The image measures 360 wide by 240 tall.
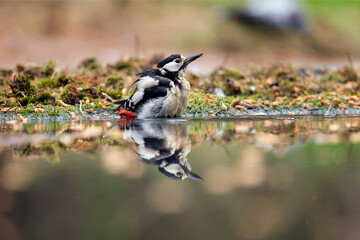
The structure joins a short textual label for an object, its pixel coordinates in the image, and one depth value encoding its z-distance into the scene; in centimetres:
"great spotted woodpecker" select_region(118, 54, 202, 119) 1349
